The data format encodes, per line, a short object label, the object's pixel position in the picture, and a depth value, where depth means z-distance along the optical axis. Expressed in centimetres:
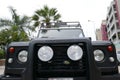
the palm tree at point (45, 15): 1194
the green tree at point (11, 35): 1261
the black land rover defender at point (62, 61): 141
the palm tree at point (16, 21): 1308
